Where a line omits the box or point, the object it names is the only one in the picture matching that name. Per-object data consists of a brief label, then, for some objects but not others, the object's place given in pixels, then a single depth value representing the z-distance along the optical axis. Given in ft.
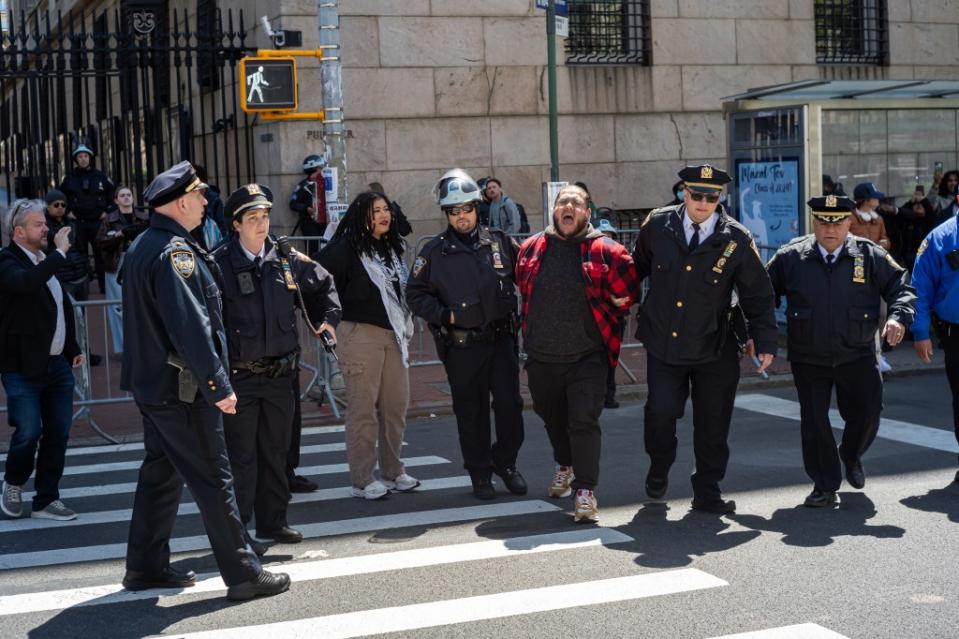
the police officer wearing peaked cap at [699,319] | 24.84
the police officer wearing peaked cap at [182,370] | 19.66
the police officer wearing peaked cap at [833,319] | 25.62
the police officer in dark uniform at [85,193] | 56.34
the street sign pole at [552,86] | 45.80
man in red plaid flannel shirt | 24.98
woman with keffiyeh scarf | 27.09
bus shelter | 48.11
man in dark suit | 26.00
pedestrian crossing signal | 41.09
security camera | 45.27
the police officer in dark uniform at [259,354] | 23.06
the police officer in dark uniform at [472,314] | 26.53
